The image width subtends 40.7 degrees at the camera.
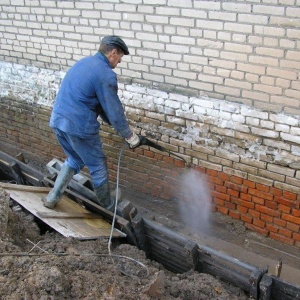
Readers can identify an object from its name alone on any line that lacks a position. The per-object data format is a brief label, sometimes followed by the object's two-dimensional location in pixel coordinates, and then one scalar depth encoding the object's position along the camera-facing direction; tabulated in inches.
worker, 147.7
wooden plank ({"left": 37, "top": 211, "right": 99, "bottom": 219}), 152.4
